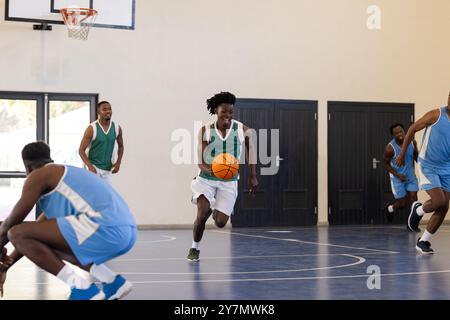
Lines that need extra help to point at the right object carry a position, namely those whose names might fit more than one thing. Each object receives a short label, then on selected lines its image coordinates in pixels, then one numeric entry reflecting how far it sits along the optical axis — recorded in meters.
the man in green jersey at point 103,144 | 10.36
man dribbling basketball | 8.48
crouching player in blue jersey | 5.07
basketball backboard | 12.83
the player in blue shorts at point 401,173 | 13.57
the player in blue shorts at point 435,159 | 9.09
